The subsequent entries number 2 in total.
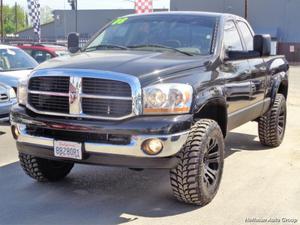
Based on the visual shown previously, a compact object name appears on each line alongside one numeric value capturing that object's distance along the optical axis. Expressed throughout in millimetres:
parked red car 12288
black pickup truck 4344
